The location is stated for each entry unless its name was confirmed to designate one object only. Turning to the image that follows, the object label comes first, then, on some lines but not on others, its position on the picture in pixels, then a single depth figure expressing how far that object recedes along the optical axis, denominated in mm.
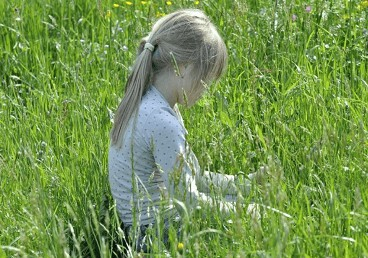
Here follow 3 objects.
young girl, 4517
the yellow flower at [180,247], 3584
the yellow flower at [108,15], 6983
